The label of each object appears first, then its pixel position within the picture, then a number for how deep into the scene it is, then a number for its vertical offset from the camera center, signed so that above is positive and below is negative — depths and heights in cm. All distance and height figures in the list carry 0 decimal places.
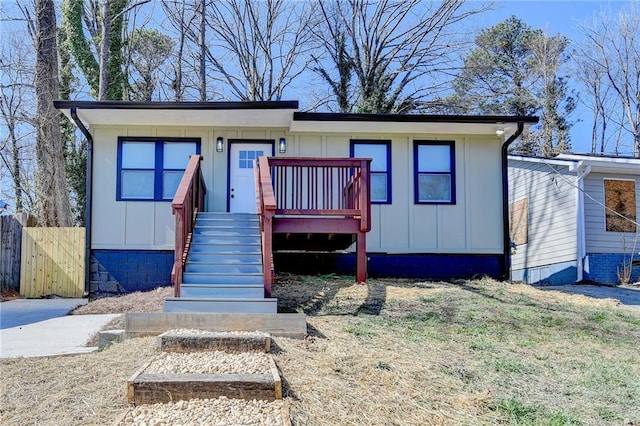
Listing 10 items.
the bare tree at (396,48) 1928 +690
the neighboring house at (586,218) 1153 +37
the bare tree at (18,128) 1543 +350
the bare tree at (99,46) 1659 +613
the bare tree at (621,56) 2075 +717
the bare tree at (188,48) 1948 +703
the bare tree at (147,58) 1998 +676
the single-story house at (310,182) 927 +99
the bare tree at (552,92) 2053 +559
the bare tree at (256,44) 2050 +739
